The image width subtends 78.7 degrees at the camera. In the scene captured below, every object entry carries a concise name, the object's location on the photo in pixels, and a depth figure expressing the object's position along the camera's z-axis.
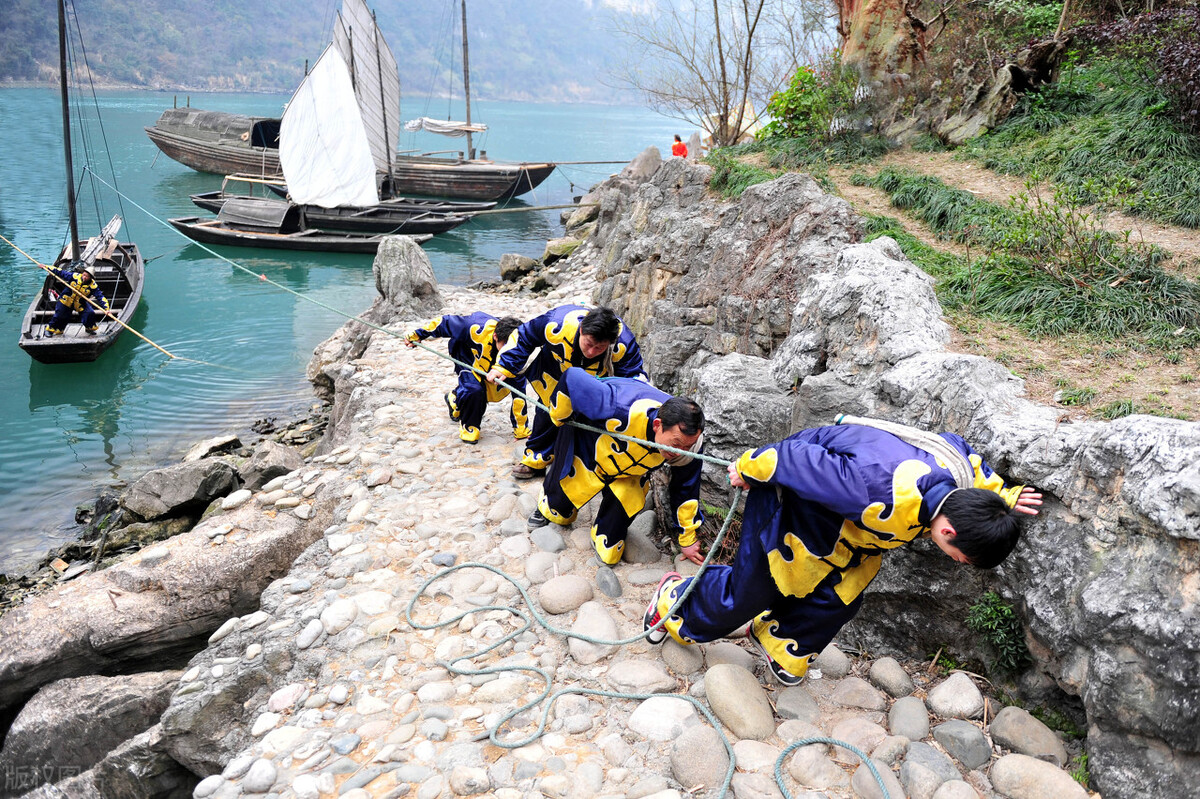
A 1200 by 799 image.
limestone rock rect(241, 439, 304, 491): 6.83
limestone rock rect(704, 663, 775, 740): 3.04
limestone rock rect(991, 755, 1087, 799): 2.57
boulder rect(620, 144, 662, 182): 17.94
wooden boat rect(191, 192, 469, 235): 22.39
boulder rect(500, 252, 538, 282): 15.09
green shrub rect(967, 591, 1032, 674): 3.00
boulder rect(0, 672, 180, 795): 4.15
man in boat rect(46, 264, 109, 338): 12.08
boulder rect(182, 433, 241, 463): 8.85
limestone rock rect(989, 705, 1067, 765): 2.76
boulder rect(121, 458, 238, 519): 7.32
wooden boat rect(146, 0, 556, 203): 24.00
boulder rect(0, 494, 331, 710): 4.52
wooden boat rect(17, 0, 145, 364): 11.98
